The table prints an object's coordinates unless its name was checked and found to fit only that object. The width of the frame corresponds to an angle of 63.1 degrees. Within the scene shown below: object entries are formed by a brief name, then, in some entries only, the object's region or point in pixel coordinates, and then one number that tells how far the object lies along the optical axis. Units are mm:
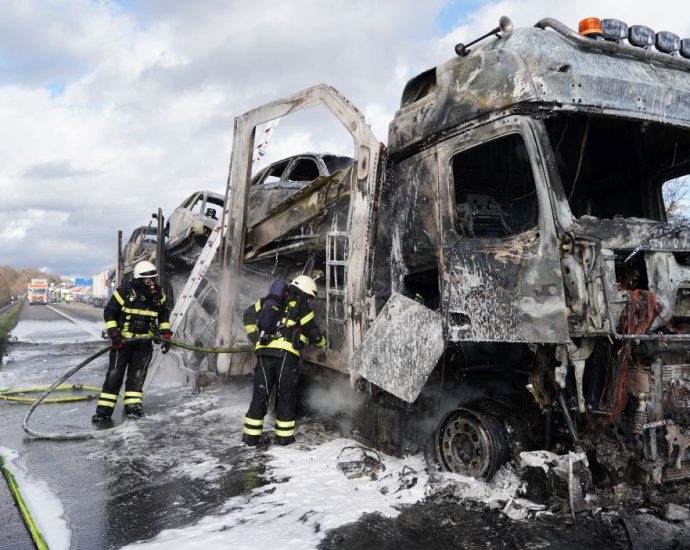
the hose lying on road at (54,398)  7374
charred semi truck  3252
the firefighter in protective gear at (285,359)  5145
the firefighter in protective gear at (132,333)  6340
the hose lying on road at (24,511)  3259
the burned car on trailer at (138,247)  10281
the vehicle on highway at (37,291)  65062
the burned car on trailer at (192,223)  7949
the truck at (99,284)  78638
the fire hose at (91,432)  5504
